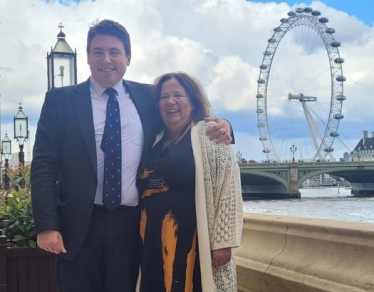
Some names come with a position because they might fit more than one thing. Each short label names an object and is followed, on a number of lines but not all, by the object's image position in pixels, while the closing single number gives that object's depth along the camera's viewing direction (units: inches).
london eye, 2070.6
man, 104.3
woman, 103.3
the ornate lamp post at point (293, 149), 2595.0
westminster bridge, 1993.1
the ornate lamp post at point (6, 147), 773.3
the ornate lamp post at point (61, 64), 241.8
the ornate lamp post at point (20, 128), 592.1
